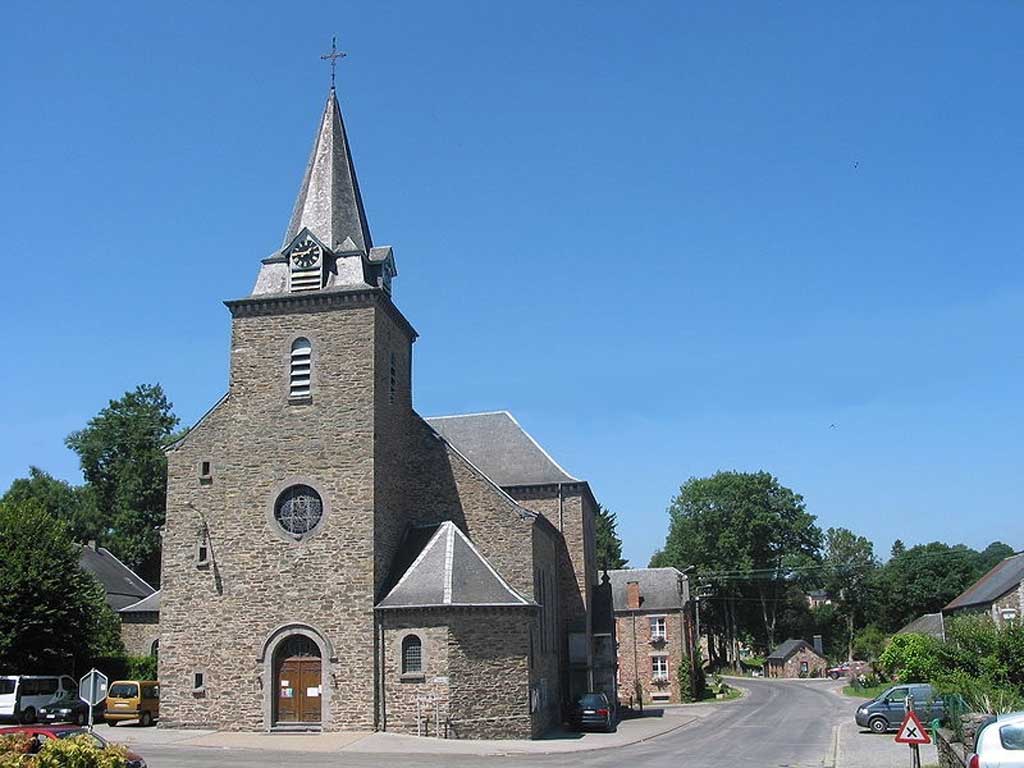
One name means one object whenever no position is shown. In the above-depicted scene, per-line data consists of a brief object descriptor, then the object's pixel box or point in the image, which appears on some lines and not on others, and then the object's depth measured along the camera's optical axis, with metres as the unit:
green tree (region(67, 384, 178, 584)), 58.62
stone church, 28.73
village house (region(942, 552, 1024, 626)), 53.75
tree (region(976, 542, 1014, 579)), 107.41
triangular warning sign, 17.59
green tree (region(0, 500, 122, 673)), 33.72
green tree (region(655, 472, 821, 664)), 89.19
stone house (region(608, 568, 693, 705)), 58.00
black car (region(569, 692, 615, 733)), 33.25
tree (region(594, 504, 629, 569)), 85.12
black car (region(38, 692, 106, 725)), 29.92
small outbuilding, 90.12
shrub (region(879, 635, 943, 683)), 36.03
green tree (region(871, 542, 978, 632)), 91.25
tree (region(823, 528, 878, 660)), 99.62
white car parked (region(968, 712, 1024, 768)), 13.68
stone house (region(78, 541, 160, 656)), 43.06
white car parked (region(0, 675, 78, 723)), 30.28
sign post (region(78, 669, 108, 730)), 19.19
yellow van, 31.94
